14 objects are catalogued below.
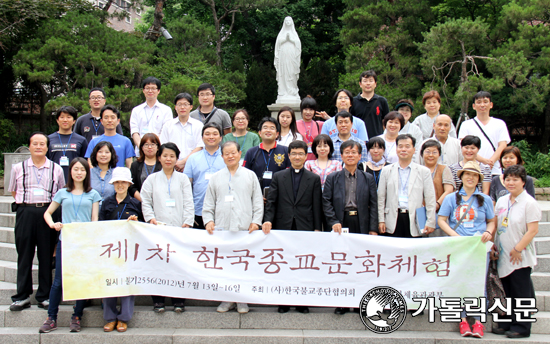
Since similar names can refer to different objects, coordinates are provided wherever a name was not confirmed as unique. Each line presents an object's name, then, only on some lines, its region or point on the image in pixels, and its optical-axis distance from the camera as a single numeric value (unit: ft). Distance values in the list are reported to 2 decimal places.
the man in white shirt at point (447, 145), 15.47
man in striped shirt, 13.65
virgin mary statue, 33.91
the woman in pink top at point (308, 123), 17.97
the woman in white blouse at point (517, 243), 12.49
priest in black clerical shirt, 13.33
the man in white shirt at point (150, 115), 18.12
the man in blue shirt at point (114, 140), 15.83
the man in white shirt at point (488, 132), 16.17
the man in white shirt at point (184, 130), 17.02
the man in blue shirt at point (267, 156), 14.90
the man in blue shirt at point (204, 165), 14.69
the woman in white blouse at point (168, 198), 13.55
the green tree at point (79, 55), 35.70
